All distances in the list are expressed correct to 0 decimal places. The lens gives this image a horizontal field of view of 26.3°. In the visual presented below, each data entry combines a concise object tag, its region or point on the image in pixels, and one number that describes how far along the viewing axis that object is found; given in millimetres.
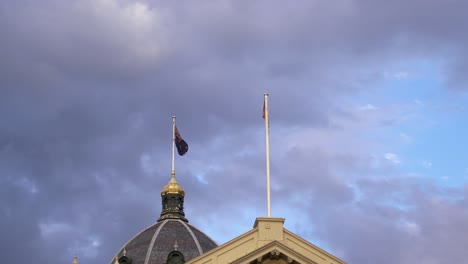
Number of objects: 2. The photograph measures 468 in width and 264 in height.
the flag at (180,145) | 68938
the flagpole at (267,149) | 46781
